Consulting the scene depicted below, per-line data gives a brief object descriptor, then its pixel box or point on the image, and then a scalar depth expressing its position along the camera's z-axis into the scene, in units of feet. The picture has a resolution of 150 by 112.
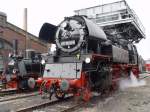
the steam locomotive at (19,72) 47.42
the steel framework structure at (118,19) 63.41
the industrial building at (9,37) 96.02
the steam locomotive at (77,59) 31.78
